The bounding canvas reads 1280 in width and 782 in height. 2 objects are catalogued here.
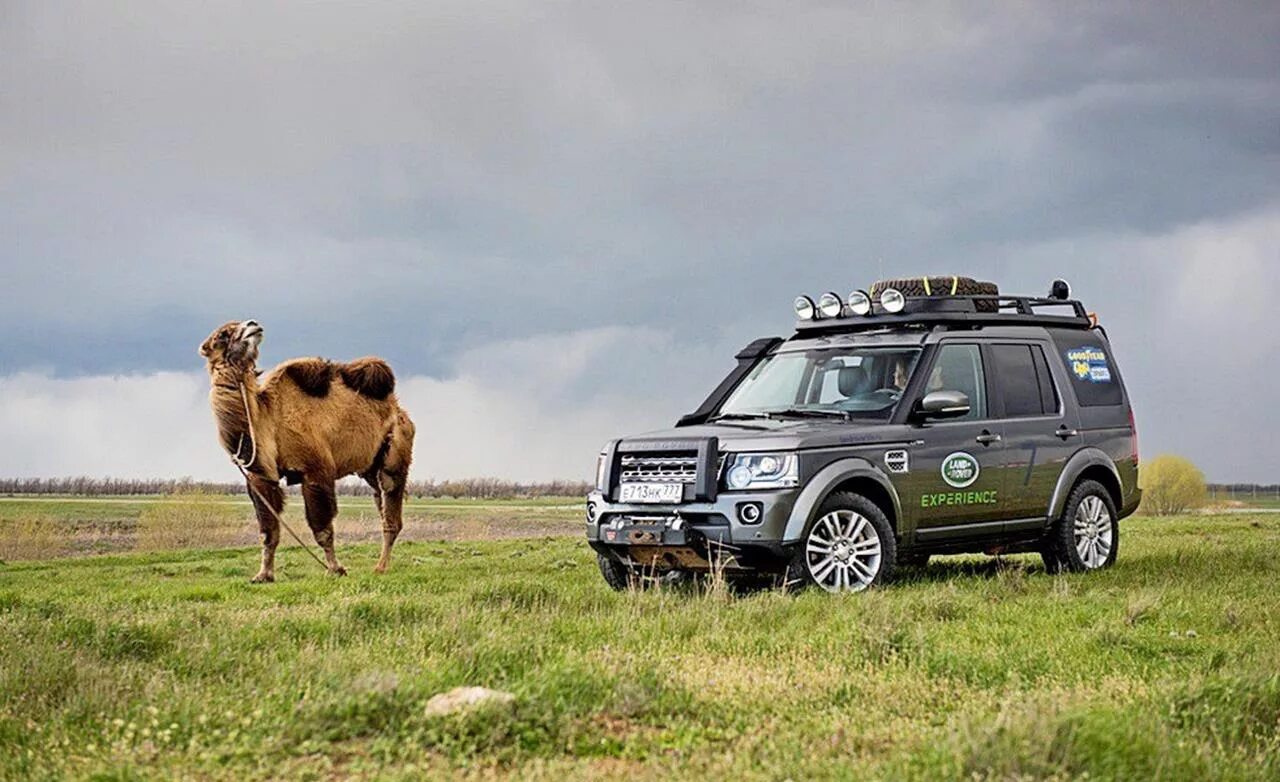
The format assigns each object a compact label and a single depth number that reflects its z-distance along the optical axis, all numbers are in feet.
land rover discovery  36.24
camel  49.57
